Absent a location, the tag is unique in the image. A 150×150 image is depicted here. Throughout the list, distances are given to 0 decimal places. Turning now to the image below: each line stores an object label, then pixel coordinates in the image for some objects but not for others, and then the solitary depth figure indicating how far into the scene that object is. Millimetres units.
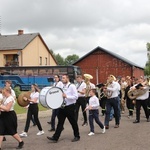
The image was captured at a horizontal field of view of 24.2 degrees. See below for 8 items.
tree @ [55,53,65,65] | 145300
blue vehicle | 38438
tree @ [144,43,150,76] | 85719
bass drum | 9227
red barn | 55344
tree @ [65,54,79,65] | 152925
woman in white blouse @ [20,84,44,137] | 10727
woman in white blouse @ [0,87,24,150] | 8500
